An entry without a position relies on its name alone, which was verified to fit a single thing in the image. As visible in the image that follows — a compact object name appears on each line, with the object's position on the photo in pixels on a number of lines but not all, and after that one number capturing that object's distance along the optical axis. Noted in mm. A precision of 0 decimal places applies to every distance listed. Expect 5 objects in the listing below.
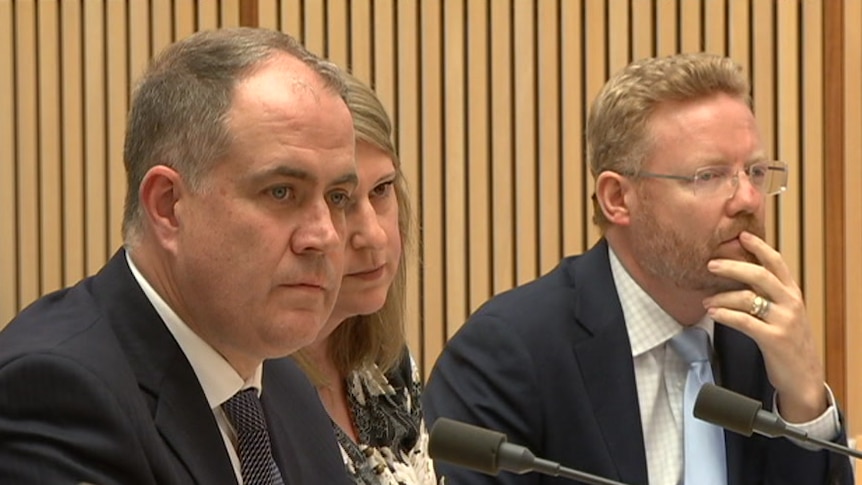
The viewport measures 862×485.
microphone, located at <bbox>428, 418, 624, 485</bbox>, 3900
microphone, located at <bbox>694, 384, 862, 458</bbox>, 4539
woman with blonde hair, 5695
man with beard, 6730
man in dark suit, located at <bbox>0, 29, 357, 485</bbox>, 4004
